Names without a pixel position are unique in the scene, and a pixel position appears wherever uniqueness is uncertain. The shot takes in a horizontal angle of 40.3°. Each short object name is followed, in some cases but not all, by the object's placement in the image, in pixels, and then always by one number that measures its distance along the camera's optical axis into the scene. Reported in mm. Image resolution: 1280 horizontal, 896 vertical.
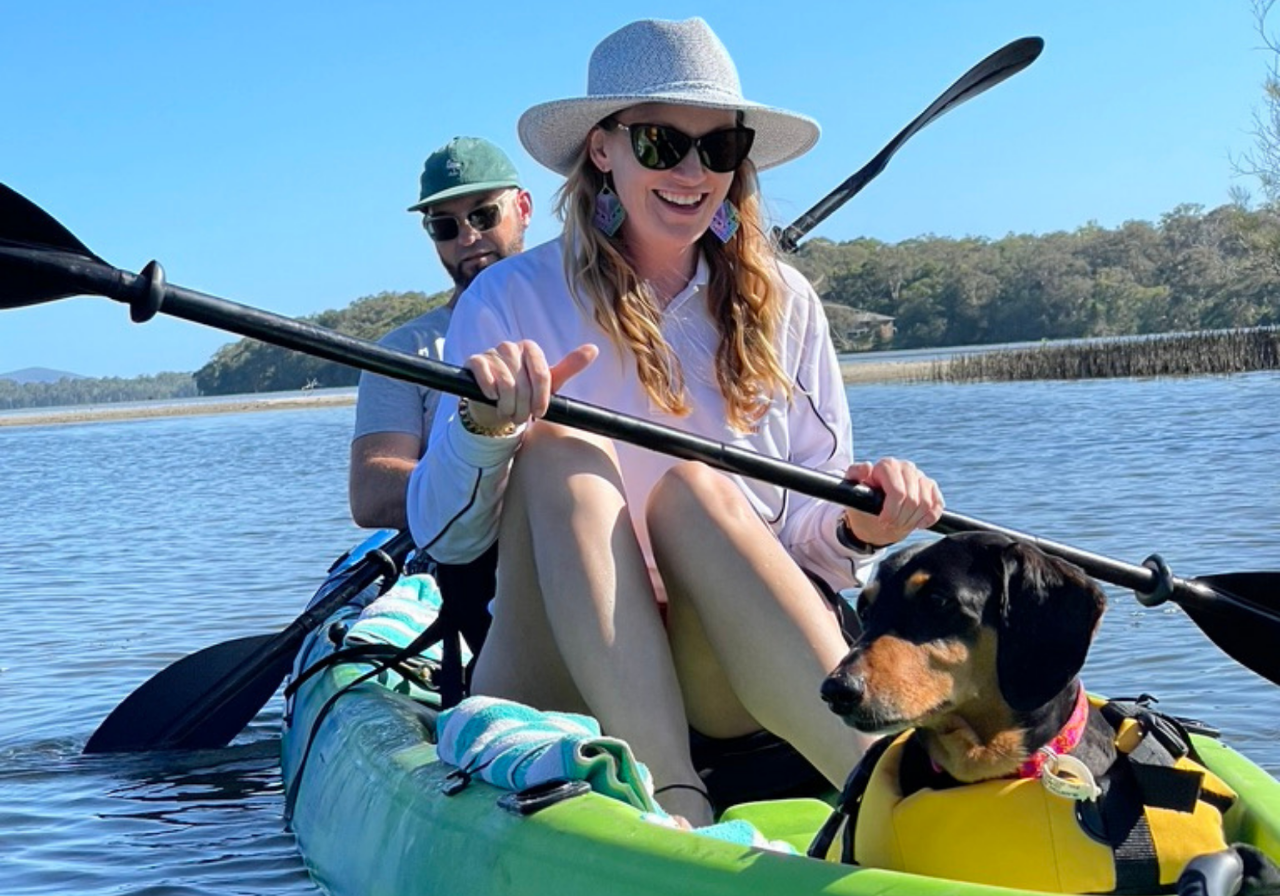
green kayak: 2346
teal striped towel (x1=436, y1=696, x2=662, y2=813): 2756
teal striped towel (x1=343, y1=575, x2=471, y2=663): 4645
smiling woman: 3193
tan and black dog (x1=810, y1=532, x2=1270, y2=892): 2412
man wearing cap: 5266
